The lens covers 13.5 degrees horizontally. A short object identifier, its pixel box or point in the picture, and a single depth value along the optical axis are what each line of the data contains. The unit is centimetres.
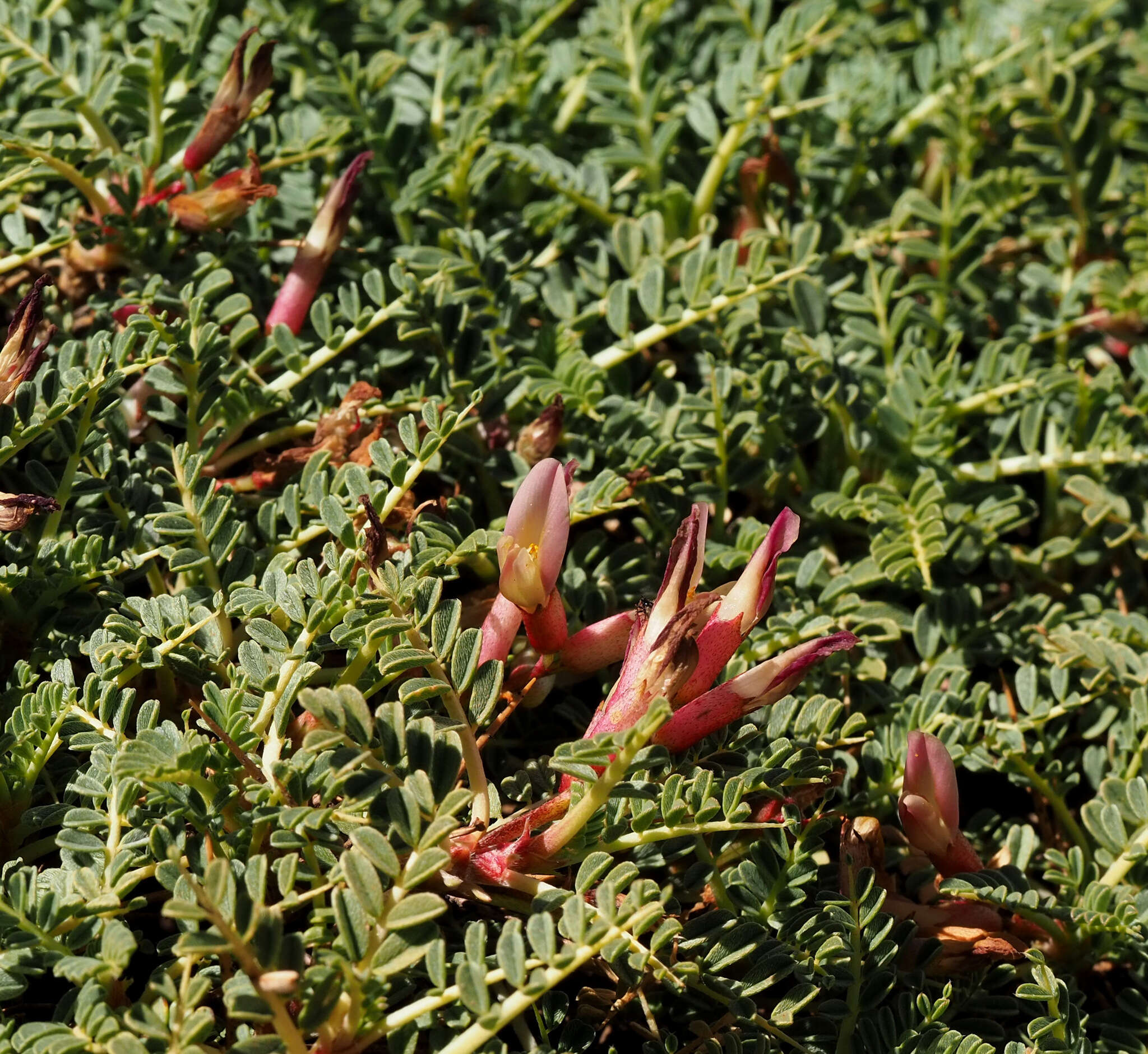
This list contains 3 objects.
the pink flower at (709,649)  53
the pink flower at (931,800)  54
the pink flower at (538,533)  54
